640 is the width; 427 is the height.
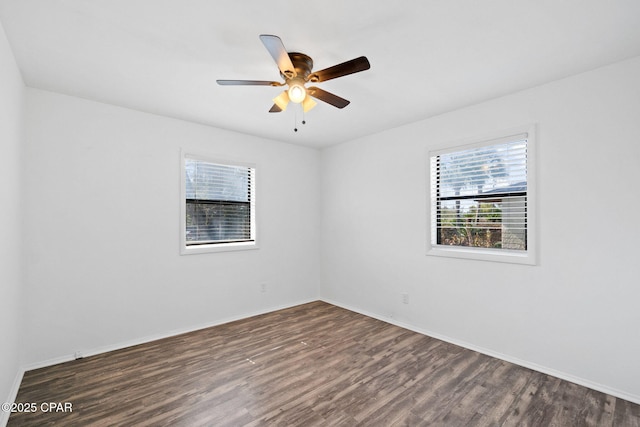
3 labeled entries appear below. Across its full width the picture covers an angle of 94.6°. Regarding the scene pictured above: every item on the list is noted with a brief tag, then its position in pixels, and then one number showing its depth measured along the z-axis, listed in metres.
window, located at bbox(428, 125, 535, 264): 2.84
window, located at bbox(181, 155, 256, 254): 3.71
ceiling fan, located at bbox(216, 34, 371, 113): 1.75
